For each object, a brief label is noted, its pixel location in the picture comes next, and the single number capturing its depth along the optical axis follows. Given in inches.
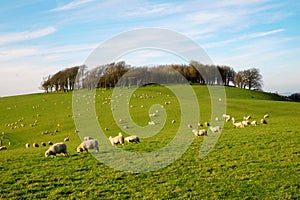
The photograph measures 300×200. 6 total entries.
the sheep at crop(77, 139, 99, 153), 733.3
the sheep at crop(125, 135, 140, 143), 852.9
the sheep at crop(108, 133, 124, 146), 821.2
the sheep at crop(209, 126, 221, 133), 1017.5
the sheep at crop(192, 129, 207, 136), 956.6
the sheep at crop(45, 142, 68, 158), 692.1
